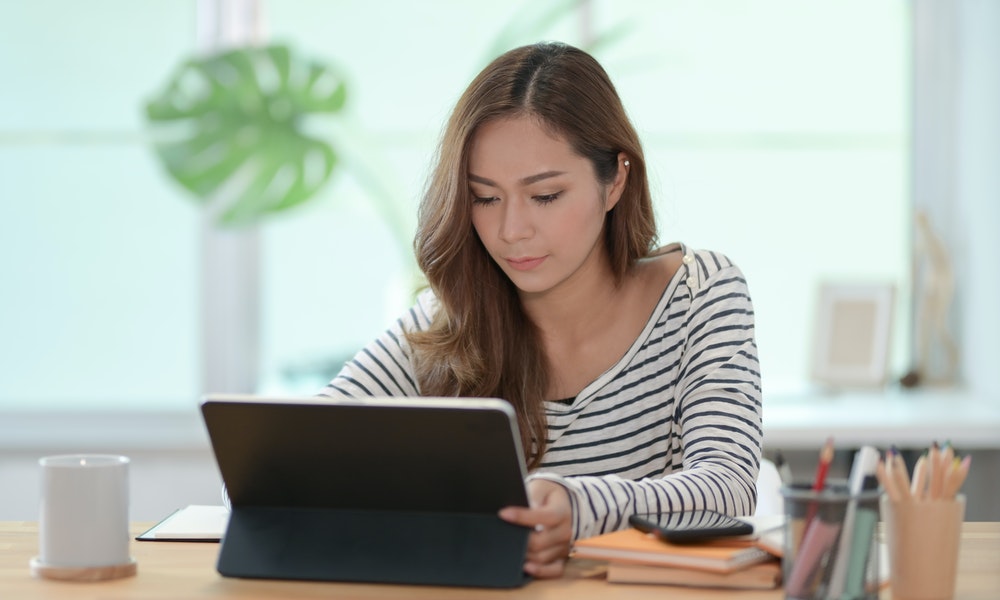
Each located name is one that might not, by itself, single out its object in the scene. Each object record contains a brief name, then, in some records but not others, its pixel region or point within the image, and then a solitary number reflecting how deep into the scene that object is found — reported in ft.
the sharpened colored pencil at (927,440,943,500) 6.93
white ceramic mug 7.12
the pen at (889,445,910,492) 6.92
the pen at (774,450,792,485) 7.58
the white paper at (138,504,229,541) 7.82
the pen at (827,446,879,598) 6.76
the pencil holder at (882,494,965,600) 6.89
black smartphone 7.22
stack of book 7.06
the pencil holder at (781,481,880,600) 6.77
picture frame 14.84
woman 8.88
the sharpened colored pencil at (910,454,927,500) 6.95
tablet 7.04
